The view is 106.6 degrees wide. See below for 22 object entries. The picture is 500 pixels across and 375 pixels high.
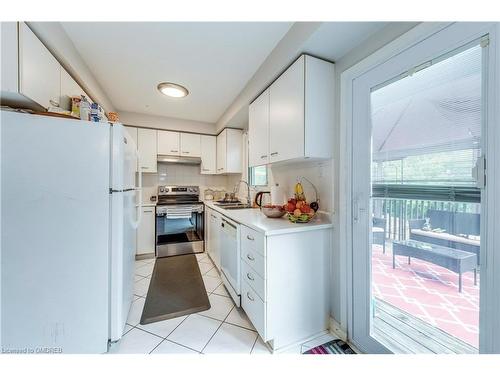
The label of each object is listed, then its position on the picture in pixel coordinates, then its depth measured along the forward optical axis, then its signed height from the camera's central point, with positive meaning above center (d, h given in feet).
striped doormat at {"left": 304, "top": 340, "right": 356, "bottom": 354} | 4.21 -3.74
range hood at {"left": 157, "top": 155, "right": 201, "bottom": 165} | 10.53 +1.55
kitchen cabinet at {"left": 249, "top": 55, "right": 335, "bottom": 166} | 4.57 +1.99
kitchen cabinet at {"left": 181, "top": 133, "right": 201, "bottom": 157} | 11.03 +2.51
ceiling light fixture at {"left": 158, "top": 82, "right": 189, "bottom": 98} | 7.11 +3.85
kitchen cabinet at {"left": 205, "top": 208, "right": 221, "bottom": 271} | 7.68 -2.25
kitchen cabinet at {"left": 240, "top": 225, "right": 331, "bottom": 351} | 4.17 -2.36
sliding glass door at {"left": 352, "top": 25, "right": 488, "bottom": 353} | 2.82 -0.22
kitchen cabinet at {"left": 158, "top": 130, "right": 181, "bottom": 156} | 10.50 +2.48
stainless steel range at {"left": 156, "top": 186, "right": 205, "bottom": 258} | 9.61 -2.17
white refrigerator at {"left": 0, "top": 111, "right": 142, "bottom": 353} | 3.33 -0.91
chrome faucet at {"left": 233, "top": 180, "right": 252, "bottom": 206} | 9.70 -0.17
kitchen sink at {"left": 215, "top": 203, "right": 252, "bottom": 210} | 8.18 -0.93
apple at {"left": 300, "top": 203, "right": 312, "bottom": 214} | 4.99 -0.61
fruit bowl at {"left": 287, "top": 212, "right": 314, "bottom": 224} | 4.83 -0.83
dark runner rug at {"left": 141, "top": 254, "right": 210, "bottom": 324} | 5.52 -3.73
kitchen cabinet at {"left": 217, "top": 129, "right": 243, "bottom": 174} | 10.39 +2.02
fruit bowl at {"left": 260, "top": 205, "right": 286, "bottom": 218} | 5.66 -0.76
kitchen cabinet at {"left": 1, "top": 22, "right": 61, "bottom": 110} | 3.30 +2.32
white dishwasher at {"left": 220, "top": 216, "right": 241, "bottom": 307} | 5.52 -2.33
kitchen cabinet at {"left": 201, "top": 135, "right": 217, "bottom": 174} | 11.54 +2.00
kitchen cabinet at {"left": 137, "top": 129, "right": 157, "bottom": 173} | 10.08 +2.06
